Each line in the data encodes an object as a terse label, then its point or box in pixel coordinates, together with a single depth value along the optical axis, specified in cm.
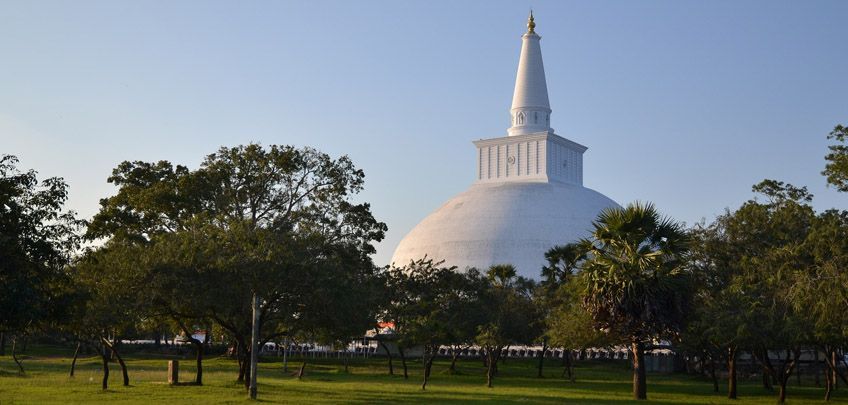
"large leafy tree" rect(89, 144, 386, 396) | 3609
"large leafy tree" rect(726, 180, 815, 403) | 3481
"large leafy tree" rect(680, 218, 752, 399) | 3722
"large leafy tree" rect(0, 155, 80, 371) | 2455
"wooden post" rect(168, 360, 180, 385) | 4003
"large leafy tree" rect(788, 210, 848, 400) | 3016
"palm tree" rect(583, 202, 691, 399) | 3606
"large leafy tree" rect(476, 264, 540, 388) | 5177
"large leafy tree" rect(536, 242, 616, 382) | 3906
